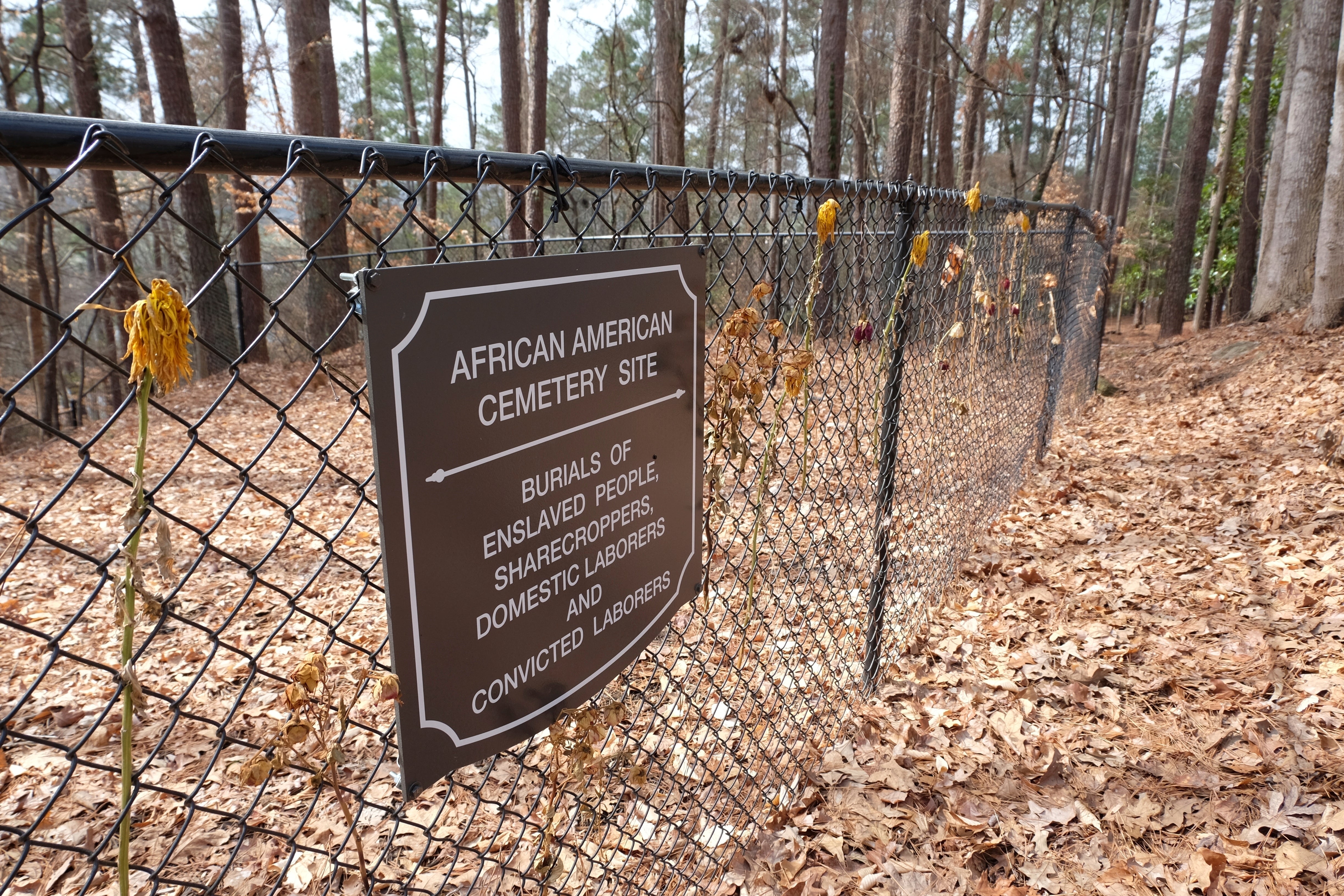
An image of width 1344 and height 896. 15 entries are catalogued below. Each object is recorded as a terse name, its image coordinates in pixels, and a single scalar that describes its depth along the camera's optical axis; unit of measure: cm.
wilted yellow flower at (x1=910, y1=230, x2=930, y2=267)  281
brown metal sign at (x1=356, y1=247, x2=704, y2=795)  116
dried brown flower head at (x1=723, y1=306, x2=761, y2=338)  195
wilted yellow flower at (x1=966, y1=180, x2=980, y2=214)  334
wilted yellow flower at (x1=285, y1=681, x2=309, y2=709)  127
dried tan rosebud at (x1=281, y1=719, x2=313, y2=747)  127
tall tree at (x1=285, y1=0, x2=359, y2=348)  1015
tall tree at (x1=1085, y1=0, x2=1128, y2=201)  1738
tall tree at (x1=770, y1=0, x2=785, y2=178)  2042
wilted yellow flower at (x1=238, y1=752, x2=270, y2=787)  129
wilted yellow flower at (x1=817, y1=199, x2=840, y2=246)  223
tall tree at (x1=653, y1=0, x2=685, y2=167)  1216
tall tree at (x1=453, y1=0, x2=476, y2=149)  2700
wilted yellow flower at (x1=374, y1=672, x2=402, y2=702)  120
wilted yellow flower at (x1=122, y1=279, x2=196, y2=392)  96
